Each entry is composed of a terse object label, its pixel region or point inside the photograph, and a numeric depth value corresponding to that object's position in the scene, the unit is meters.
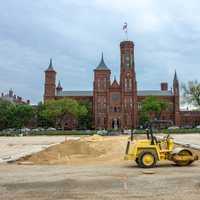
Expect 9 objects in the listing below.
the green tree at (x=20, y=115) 103.12
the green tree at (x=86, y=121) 122.12
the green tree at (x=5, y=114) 103.69
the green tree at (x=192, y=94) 76.59
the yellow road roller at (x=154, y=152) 15.27
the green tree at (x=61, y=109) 105.06
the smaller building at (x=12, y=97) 156.62
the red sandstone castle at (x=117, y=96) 118.81
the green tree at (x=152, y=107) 114.81
